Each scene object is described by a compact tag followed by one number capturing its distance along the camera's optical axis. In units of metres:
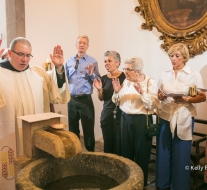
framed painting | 3.25
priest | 2.24
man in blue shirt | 3.55
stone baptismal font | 1.62
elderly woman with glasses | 2.61
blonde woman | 2.58
